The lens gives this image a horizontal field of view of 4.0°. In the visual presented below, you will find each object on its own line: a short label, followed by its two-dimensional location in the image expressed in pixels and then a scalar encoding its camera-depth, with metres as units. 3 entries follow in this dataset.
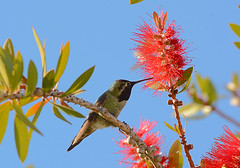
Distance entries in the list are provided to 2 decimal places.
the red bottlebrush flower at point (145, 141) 3.67
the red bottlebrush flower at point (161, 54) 3.65
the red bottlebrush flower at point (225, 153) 3.60
